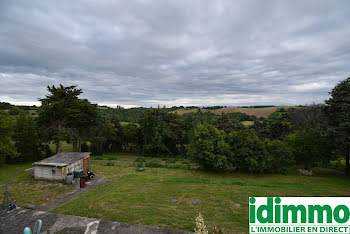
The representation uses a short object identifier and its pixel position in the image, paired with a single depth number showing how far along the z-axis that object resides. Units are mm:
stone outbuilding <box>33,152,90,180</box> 13797
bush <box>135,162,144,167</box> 22156
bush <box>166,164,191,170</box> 22120
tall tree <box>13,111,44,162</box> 21547
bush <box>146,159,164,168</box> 22609
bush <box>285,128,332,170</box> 17891
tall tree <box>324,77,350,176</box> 15020
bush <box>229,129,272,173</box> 18156
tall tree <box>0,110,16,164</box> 17109
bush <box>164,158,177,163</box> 28145
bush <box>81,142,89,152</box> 32638
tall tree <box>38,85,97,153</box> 20562
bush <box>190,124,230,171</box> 18422
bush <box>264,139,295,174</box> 18500
